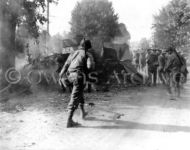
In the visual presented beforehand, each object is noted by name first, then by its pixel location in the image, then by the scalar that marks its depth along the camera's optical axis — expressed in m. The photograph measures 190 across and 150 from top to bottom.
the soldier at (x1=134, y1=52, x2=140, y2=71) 21.47
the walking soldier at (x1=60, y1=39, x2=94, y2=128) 6.51
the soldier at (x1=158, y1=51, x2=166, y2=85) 13.81
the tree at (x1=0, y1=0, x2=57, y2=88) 11.95
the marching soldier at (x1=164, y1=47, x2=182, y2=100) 11.32
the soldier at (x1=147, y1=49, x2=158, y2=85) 15.58
